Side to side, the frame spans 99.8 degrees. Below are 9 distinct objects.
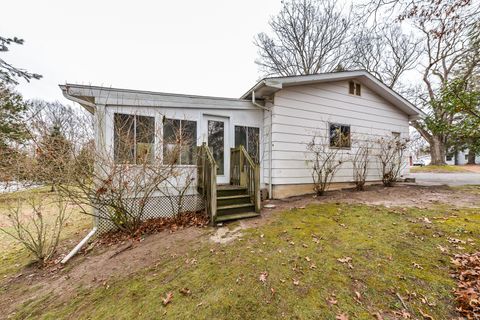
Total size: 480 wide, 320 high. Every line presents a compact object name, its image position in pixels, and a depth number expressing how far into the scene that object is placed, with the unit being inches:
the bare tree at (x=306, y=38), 536.1
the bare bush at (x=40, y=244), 154.3
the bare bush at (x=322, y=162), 275.3
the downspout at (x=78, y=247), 157.0
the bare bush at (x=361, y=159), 315.3
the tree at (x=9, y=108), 363.8
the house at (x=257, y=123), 196.7
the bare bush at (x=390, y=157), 324.5
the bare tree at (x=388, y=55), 599.5
